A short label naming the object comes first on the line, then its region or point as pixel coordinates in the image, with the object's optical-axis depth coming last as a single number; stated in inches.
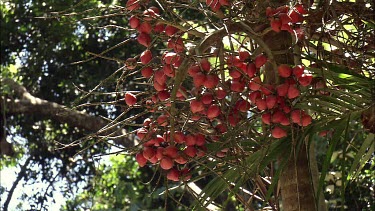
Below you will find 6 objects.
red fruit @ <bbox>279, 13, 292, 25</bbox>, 142.0
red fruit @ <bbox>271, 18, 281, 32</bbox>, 142.6
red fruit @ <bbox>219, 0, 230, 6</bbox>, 149.0
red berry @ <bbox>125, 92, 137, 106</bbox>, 155.8
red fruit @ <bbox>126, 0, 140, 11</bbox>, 152.1
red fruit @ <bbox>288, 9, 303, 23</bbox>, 143.5
